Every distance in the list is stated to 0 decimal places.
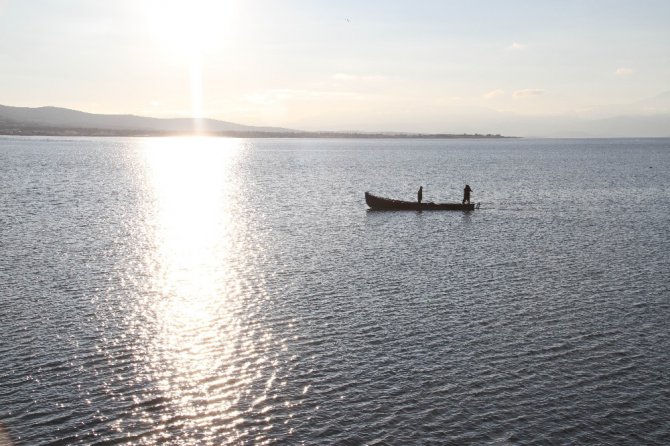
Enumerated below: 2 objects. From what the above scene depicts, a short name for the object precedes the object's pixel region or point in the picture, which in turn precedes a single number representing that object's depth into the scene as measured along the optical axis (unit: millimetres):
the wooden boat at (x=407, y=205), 73500
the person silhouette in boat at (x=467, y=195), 73750
